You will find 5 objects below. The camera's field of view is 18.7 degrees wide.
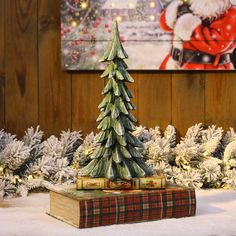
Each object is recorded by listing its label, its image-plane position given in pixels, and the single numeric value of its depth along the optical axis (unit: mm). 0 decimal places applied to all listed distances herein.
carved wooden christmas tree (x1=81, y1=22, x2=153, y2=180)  1201
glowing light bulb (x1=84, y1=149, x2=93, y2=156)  1534
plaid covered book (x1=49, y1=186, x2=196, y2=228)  1118
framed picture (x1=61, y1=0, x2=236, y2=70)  1598
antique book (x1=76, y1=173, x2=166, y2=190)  1180
